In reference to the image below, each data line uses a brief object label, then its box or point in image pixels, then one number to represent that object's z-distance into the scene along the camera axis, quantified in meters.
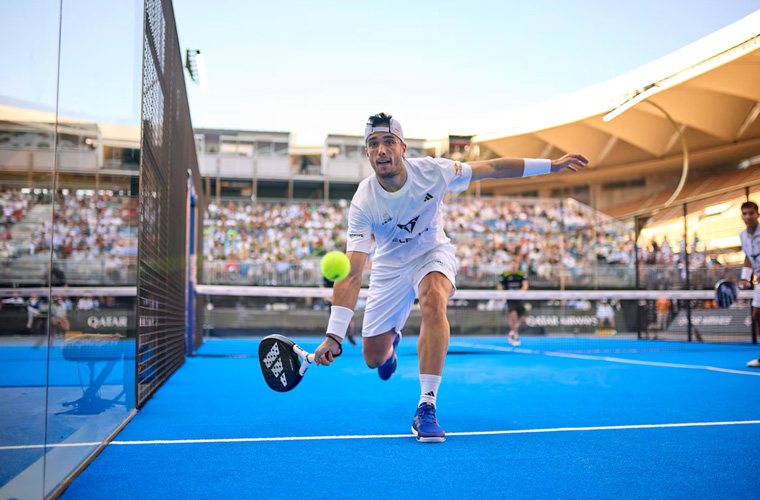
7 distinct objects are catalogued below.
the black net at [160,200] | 4.91
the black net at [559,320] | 16.11
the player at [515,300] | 15.89
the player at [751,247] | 9.87
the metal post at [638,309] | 17.81
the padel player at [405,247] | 4.56
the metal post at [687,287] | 16.44
